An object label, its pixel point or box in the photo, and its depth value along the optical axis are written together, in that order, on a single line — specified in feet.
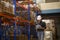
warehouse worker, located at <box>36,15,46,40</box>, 20.23
